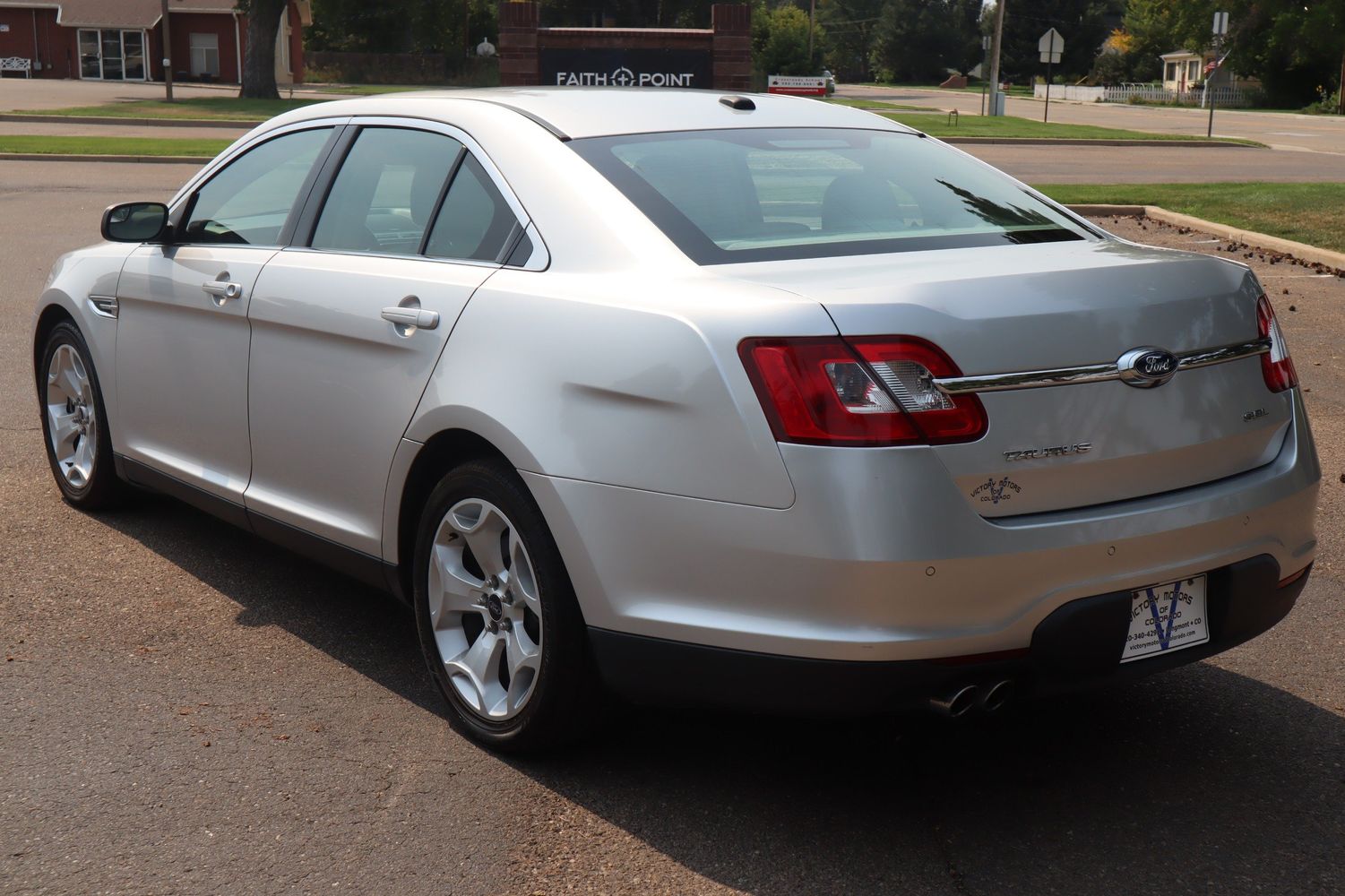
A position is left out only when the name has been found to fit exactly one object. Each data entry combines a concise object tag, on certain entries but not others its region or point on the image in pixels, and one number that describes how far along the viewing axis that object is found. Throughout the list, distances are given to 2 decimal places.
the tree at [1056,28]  99.06
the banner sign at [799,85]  45.22
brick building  66.19
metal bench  68.38
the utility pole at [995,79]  43.47
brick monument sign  27.31
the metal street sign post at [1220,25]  34.31
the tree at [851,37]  133.12
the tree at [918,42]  107.94
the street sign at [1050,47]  44.12
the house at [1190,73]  80.55
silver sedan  2.95
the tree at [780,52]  68.50
